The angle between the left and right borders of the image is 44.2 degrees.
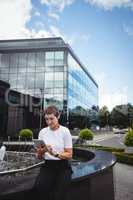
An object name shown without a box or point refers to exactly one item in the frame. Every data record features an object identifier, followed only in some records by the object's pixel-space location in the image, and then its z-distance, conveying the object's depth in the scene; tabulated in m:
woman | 1.99
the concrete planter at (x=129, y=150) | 10.92
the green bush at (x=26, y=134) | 18.91
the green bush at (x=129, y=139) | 10.78
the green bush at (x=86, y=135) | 17.68
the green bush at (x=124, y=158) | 9.18
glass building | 28.74
